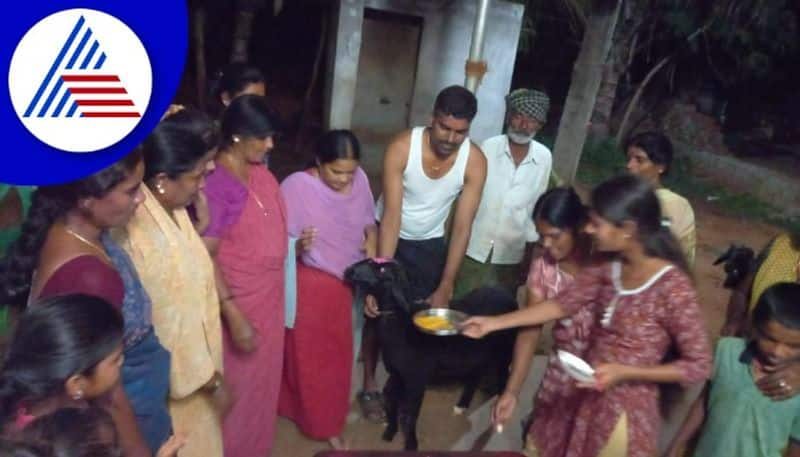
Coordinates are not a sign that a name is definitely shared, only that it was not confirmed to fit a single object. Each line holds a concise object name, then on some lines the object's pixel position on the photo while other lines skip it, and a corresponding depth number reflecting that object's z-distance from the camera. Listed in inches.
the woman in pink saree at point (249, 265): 92.9
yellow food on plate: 109.0
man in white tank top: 116.3
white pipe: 163.3
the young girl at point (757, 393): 77.1
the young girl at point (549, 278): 91.7
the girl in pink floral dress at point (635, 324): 75.8
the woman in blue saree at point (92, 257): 60.0
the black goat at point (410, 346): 116.9
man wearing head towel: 131.0
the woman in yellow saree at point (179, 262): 73.8
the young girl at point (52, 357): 55.6
